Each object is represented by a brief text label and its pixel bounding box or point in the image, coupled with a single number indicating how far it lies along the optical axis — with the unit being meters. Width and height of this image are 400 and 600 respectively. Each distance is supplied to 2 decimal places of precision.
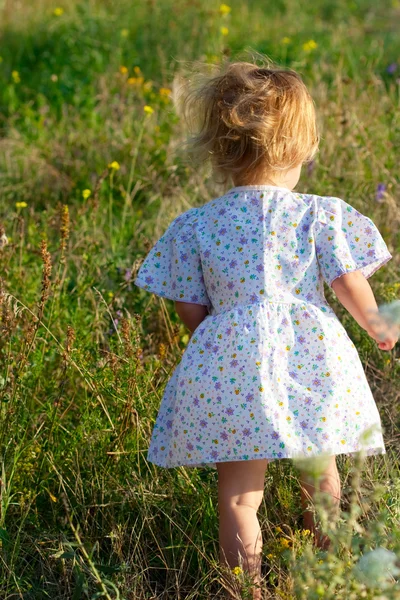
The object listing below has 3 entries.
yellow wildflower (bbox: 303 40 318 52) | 10.03
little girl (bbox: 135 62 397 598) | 3.83
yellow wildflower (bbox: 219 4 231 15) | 10.20
